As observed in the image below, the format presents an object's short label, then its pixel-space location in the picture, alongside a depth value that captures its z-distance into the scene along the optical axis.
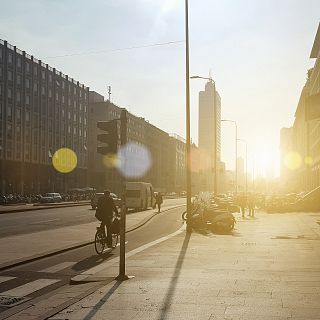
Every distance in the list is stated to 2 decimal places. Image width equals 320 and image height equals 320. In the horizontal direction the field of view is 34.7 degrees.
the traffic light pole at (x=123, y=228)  9.91
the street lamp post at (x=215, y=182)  47.88
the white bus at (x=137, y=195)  46.34
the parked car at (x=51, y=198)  65.38
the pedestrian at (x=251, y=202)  38.38
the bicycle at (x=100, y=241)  14.53
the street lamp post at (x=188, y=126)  23.02
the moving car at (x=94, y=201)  46.41
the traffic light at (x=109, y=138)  10.30
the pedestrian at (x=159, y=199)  42.28
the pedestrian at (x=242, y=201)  36.94
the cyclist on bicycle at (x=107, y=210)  15.50
